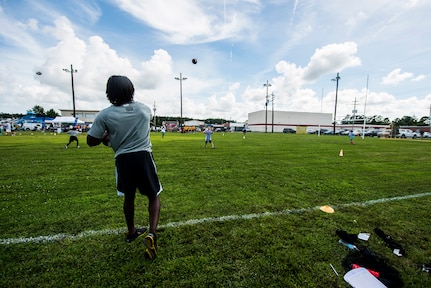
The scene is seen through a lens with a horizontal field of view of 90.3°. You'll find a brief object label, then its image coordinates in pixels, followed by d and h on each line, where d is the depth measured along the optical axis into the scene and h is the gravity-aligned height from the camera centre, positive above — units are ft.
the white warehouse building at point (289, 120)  266.57 +10.60
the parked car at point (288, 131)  223.75 -3.06
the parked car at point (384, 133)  136.46 -2.12
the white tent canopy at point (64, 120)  127.10 +2.11
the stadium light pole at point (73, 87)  124.77 +21.42
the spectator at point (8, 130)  96.23 -3.55
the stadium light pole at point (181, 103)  180.00 +19.46
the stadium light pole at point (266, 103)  210.79 +25.75
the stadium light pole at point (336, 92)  162.61 +28.68
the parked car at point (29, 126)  168.83 -2.64
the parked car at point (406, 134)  127.10 -2.08
